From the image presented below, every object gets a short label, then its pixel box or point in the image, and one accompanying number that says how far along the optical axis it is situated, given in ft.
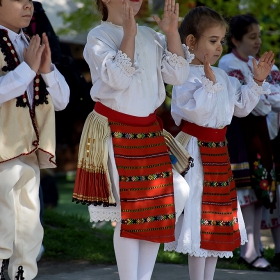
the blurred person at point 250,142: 29.69
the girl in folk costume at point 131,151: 20.70
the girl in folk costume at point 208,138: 23.03
